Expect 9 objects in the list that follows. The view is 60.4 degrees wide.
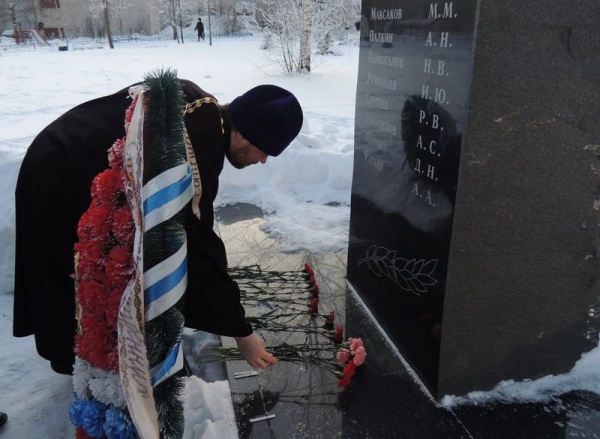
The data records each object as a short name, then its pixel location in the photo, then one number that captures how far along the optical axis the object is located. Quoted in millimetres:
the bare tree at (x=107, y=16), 29178
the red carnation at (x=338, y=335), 2799
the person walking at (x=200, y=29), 32803
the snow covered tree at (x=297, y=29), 14930
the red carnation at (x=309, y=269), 3516
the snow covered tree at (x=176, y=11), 35844
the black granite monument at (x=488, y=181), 1947
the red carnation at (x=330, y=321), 2998
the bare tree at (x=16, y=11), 40231
